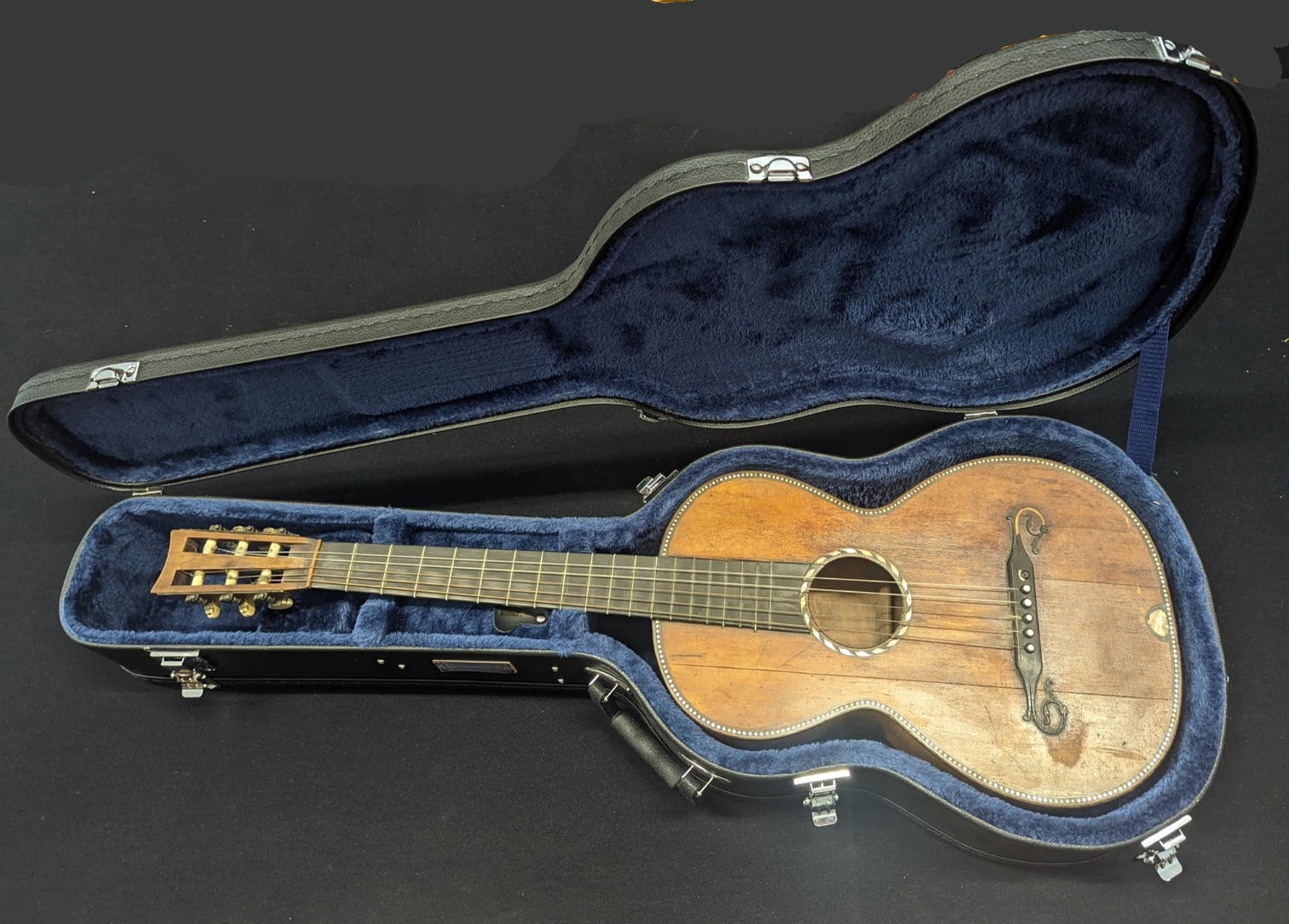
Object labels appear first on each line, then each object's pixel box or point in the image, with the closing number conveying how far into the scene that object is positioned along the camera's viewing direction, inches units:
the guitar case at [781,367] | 44.8
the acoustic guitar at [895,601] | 49.3
